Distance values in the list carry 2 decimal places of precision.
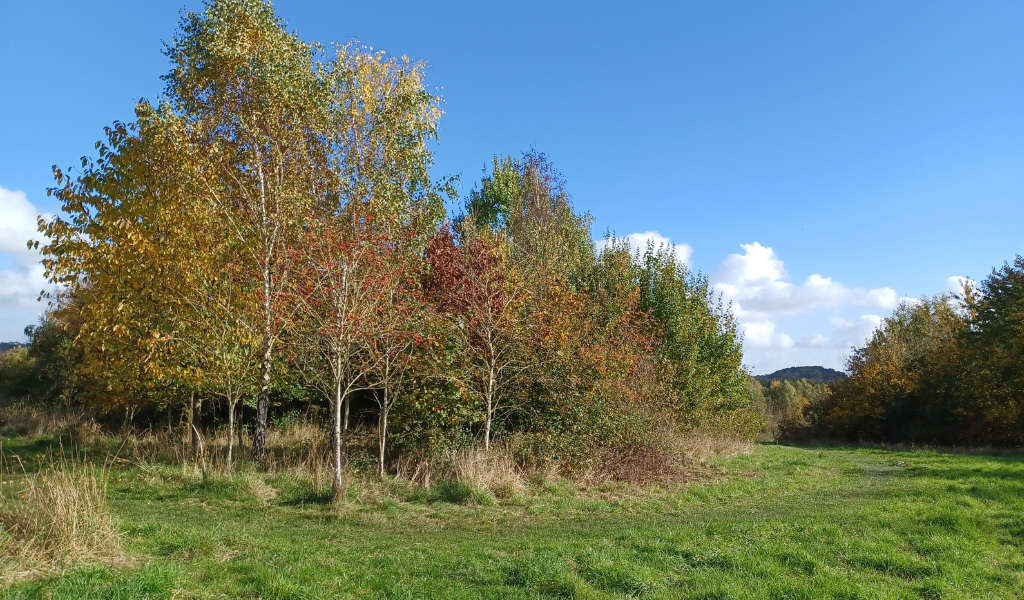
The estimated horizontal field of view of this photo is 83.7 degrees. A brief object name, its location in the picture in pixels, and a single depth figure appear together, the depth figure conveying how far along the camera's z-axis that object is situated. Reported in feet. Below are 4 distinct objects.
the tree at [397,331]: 37.70
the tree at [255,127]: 44.01
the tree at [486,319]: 42.80
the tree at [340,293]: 32.78
